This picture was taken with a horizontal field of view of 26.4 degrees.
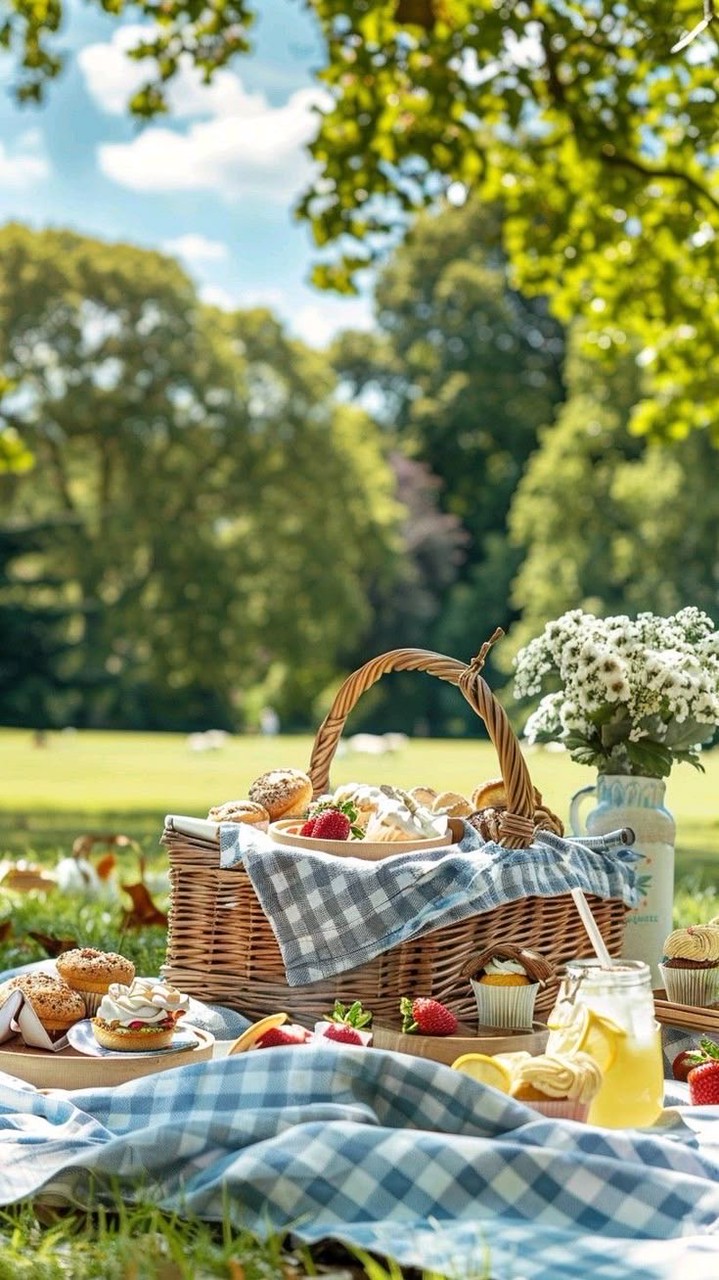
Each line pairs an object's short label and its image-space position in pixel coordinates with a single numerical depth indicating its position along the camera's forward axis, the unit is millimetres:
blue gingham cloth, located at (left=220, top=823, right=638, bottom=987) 2734
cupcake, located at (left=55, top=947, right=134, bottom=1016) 2795
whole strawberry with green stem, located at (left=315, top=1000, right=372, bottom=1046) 2480
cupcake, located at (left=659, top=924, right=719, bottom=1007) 2938
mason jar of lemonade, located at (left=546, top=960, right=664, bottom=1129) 2195
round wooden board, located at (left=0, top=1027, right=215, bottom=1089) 2467
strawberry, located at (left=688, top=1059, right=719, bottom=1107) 2551
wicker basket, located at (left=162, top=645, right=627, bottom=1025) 2779
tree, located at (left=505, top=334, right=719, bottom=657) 23125
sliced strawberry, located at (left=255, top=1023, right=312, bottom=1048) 2395
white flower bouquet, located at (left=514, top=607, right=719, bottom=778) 3133
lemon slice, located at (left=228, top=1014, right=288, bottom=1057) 2363
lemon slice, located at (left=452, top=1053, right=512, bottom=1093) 2256
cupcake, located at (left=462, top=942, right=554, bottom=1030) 2658
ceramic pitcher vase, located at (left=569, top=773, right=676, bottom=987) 3217
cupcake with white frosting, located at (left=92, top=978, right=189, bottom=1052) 2490
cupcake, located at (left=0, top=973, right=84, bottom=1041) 2631
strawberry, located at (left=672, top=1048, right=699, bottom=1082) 2785
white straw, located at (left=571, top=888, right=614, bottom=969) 2256
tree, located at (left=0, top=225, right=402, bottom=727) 25297
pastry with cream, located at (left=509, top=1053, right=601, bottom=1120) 2217
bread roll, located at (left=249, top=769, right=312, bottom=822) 3162
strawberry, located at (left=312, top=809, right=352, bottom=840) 2938
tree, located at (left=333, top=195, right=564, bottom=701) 29797
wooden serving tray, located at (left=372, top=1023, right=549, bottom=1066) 2518
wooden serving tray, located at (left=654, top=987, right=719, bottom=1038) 2826
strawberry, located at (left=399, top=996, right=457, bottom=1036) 2539
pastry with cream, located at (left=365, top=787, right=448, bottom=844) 2924
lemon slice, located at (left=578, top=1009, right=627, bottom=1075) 2193
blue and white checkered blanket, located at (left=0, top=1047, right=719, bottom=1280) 1850
